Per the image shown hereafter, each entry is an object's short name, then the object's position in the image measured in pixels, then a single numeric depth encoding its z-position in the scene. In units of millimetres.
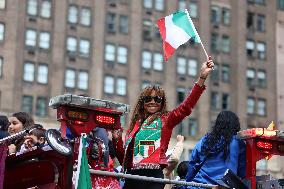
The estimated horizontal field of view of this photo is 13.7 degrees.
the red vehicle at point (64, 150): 10472
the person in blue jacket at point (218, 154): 14317
